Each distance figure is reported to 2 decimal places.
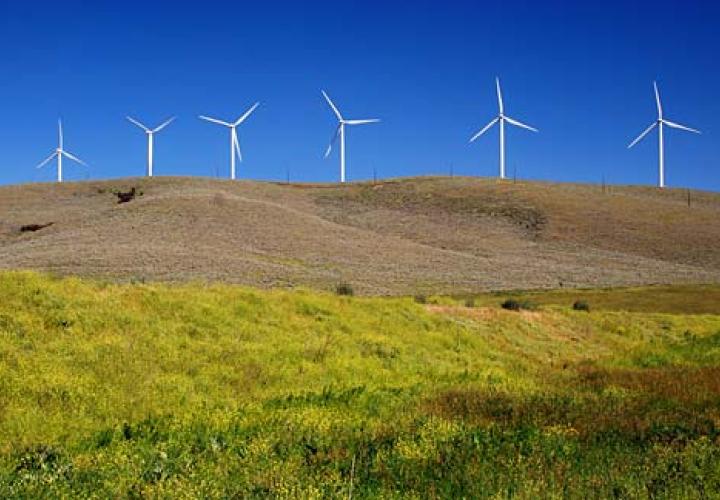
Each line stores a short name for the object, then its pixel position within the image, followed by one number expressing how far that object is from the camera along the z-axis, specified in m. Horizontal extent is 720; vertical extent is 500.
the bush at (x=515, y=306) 42.04
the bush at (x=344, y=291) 52.35
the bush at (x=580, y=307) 48.32
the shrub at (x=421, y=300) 41.14
